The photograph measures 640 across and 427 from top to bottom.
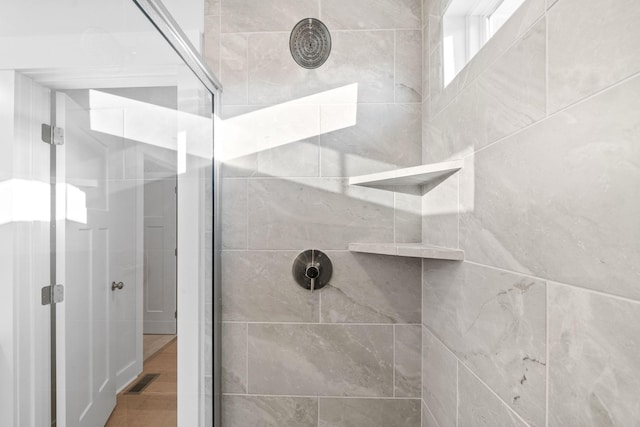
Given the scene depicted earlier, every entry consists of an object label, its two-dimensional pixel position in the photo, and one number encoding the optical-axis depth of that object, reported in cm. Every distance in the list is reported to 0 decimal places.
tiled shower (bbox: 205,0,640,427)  84
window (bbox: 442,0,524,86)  116
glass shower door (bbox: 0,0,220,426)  49
